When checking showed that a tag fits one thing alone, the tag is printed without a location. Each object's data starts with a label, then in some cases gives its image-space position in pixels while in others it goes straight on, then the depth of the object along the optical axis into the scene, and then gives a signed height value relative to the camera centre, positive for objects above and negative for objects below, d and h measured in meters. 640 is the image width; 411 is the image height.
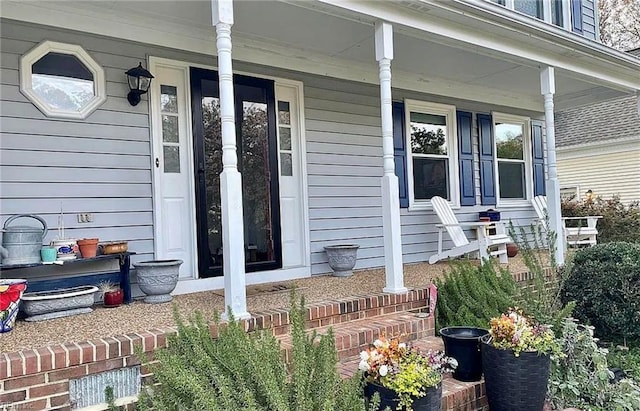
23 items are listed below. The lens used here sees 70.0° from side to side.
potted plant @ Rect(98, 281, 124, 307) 3.47 -0.57
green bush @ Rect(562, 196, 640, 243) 8.87 -0.32
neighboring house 11.65 +1.37
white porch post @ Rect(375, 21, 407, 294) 3.71 +0.20
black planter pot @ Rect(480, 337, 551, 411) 2.52 -0.97
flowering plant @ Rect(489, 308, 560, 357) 2.55 -0.75
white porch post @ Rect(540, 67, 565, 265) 5.07 +0.49
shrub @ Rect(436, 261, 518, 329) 3.39 -0.68
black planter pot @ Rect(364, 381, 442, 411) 2.12 -0.89
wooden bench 3.34 -0.44
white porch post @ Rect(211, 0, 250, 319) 2.91 +0.15
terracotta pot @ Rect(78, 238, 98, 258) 3.48 -0.20
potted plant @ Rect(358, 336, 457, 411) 2.12 -0.80
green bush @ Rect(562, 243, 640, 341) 4.04 -0.79
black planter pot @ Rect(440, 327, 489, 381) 2.79 -0.91
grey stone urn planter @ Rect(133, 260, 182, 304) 3.51 -0.46
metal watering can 3.16 -0.15
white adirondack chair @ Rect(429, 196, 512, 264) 5.15 -0.37
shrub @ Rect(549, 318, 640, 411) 2.84 -1.13
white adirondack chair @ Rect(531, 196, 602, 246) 6.82 -0.42
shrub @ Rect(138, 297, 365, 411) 1.84 -0.69
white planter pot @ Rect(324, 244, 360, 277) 4.73 -0.48
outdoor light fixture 3.78 +1.15
